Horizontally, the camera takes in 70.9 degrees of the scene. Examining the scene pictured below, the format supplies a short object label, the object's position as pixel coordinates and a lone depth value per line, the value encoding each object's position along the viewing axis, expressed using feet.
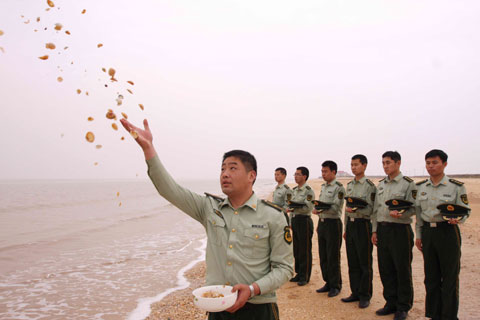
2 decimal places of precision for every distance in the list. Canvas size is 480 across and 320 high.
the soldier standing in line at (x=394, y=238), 16.89
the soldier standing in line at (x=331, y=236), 20.89
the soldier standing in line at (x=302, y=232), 23.48
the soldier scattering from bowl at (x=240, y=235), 7.96
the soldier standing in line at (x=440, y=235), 15.08
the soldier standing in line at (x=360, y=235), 18.89
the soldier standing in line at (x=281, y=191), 28.53
